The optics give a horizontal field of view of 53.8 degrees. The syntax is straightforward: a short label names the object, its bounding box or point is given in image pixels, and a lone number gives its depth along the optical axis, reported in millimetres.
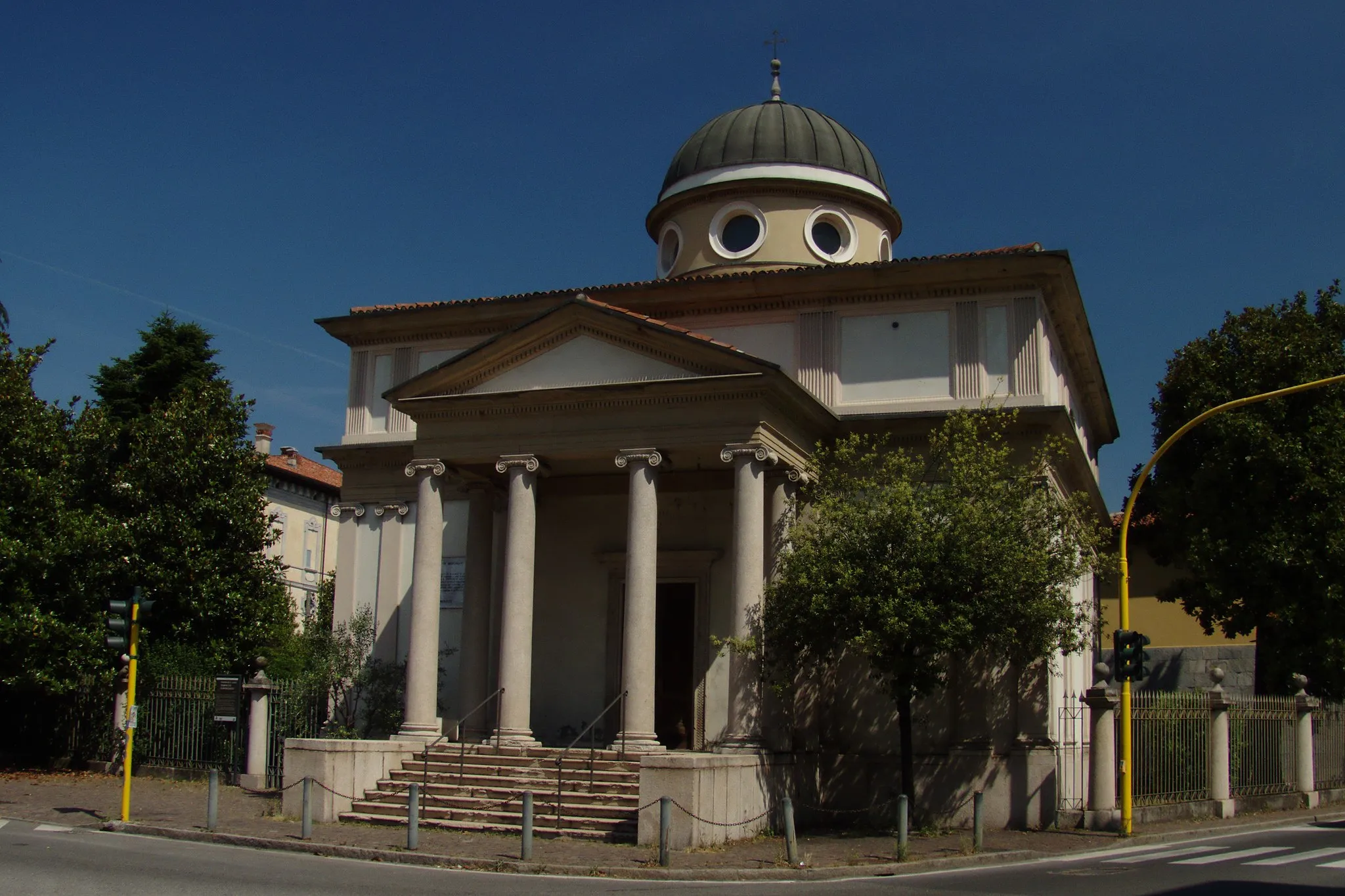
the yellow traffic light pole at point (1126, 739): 18359
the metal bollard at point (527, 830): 14664
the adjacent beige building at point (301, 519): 48188
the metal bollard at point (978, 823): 16172
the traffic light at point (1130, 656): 18453
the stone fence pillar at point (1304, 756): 24703
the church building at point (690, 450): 19719
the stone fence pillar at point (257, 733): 22938
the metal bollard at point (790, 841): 14609
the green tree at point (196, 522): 25766
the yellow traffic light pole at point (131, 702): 17281
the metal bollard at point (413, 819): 15477
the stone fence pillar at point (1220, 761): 22188
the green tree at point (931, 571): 17875
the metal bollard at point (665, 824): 14648
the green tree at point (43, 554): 23141
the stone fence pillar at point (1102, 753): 19422
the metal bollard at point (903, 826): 15258
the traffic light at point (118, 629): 17266
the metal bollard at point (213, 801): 16656
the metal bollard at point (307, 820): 16203
